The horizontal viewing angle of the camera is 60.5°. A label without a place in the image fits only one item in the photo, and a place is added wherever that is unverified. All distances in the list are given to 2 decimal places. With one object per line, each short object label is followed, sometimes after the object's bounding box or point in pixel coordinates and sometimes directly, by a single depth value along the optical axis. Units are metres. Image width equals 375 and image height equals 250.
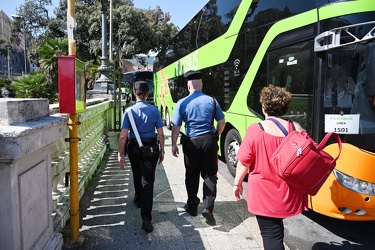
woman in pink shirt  2.53
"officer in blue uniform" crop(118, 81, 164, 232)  3.70
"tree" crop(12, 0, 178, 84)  29.78
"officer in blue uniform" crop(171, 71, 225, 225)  4.00
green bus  3.44
